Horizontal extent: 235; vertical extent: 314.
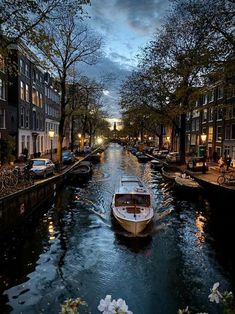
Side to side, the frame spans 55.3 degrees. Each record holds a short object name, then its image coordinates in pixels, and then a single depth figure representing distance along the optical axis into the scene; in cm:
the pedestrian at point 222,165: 2395
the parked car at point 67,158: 2945
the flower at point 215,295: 227
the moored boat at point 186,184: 1884
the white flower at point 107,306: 207
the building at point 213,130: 2987
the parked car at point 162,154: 3952
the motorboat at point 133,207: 1117
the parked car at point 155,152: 4324
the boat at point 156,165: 3303
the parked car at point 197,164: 2382
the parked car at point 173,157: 3118
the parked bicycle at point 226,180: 1686
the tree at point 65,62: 2462
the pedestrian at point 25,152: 2857
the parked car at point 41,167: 1857
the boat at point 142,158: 4107
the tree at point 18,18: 969
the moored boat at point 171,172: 2385
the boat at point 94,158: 3950
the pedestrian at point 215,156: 3197
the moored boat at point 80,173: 2408
